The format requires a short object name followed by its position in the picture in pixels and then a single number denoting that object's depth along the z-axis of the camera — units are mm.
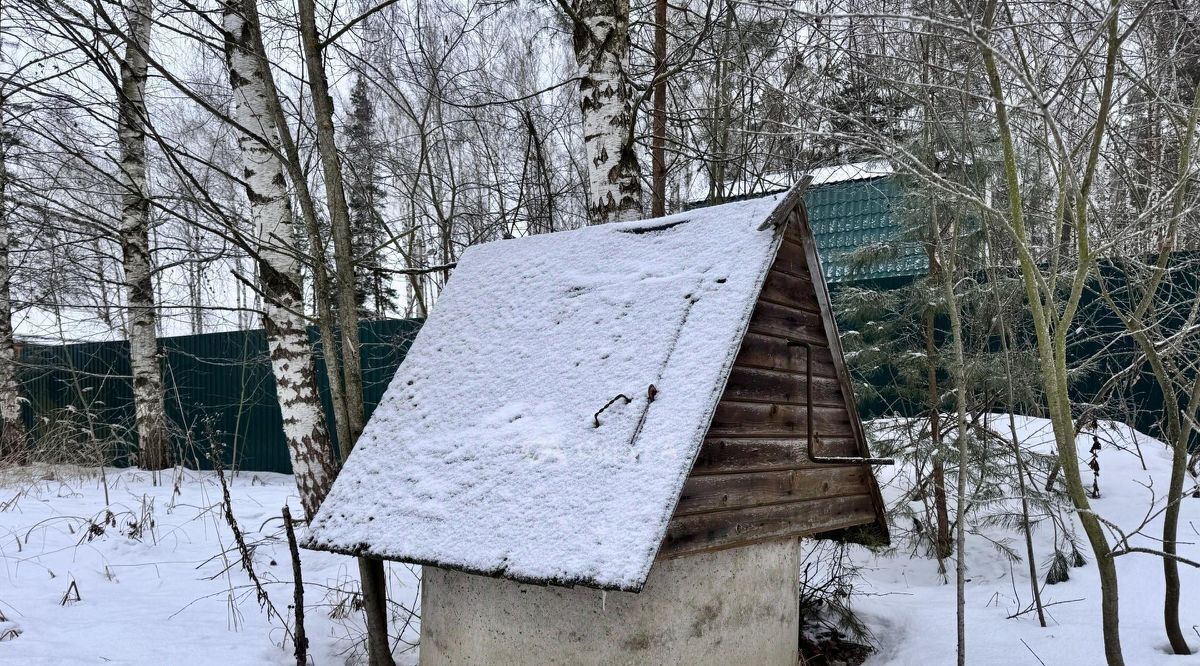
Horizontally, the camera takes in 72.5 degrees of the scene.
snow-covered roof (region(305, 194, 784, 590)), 3316
